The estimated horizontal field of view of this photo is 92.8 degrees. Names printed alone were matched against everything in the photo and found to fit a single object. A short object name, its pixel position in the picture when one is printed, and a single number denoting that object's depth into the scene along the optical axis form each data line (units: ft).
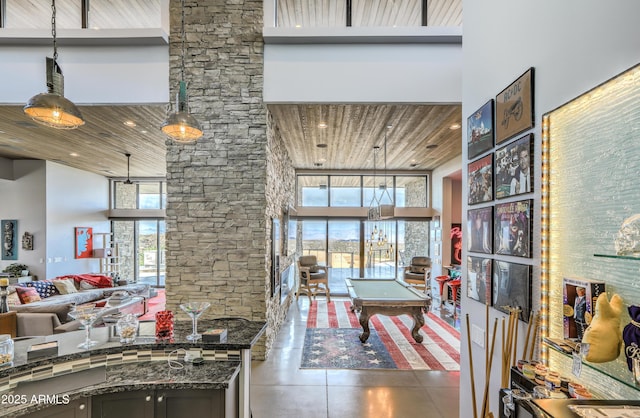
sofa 14.58
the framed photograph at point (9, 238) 27.43
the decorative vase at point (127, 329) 7.50
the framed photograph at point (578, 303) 4.44
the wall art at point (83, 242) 30.96
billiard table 15.96
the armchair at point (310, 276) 26.57
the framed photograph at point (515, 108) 6.05
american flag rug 14.38
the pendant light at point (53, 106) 7.13
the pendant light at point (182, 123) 8.81
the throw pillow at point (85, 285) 24.84
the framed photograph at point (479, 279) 7.33
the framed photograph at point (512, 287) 6.06
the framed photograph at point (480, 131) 7.46
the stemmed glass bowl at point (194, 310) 7.89
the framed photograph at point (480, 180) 7.41
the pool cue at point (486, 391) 6.57
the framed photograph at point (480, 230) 7.36
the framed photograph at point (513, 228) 6.05
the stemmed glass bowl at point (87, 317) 7.12
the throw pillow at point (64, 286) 23.11
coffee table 19.07
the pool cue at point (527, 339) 5.67
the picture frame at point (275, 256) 16.19
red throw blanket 25.37
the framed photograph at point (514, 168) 6.07
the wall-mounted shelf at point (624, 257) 3.72
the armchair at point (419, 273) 27.10
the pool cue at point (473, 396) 7.05
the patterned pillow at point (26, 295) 19.35
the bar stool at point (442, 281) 25.01
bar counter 6.01
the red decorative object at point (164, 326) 7.71
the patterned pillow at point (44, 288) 21.67
